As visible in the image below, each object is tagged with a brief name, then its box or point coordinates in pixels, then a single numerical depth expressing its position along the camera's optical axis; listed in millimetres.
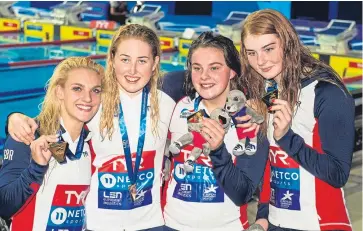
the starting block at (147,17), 12773
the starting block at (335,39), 10555
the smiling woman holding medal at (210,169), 2801
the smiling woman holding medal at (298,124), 2639
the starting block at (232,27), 11914
